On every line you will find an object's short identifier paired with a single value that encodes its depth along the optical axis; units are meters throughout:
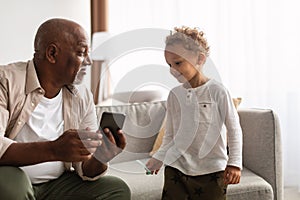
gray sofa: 1.87
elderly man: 1.32
